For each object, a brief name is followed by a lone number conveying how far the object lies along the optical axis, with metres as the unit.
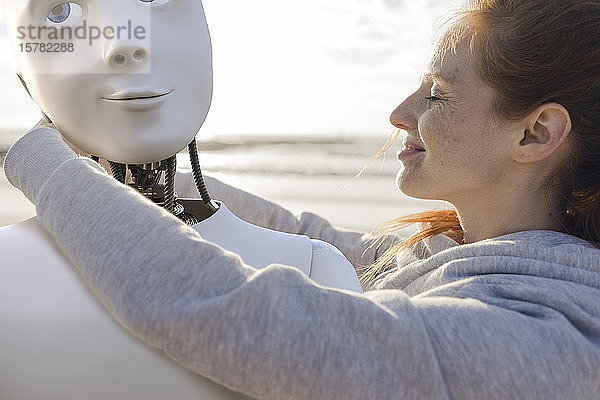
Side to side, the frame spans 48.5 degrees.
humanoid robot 0.60
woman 0.60
